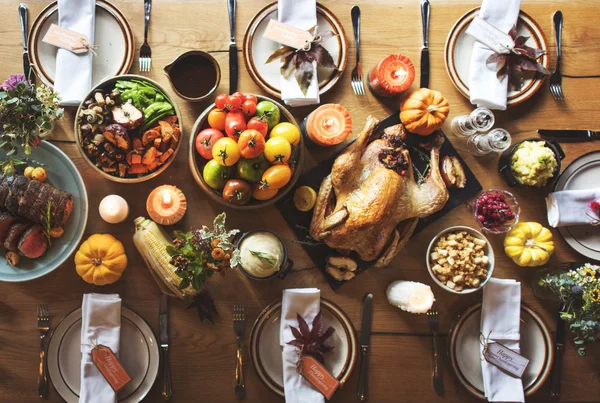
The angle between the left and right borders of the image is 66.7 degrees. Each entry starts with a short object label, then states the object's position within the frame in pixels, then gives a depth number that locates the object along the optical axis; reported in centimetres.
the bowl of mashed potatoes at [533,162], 183
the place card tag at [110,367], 173
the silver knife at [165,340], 182
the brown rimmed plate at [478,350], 190
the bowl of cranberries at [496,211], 183
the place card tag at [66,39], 180
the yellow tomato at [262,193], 167
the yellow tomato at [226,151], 158
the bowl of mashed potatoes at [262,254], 173
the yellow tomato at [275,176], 162
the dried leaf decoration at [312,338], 179
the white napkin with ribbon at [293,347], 181
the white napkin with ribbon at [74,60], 179
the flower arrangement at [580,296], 179
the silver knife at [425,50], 196
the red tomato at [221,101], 166
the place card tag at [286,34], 184
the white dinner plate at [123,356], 179
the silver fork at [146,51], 188
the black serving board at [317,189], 188
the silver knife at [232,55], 190
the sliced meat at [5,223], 167
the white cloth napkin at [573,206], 190
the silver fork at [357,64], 194
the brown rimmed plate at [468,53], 195
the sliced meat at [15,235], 166
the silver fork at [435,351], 190
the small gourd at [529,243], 187
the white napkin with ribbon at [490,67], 191
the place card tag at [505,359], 185
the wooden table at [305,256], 185
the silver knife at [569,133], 197
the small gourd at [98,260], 173
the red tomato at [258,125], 163
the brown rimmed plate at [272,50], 188
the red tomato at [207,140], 166
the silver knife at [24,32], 183
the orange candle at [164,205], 178
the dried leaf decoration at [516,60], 191
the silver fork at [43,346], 179
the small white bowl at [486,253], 181
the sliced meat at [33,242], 166
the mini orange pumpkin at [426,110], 183
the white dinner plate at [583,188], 195
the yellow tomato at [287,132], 167
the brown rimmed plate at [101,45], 183
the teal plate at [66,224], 171
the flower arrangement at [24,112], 154
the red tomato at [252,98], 170
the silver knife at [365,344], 189
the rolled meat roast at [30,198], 163
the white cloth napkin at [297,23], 183
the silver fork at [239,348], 185
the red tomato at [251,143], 156
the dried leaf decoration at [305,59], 183
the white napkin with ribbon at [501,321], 187
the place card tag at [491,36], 192
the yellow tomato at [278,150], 162
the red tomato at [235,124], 163
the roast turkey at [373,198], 170
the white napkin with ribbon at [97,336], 174
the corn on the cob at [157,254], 174
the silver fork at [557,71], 199
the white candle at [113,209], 175
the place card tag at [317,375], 178
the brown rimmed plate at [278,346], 185
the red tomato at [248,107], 167
